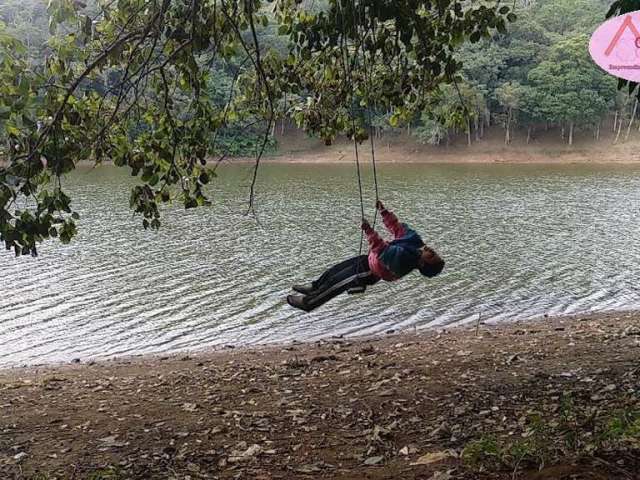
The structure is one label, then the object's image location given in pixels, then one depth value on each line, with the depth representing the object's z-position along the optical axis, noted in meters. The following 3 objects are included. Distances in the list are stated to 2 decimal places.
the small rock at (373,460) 4.09
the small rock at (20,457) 4.73
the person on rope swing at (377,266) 4.46
